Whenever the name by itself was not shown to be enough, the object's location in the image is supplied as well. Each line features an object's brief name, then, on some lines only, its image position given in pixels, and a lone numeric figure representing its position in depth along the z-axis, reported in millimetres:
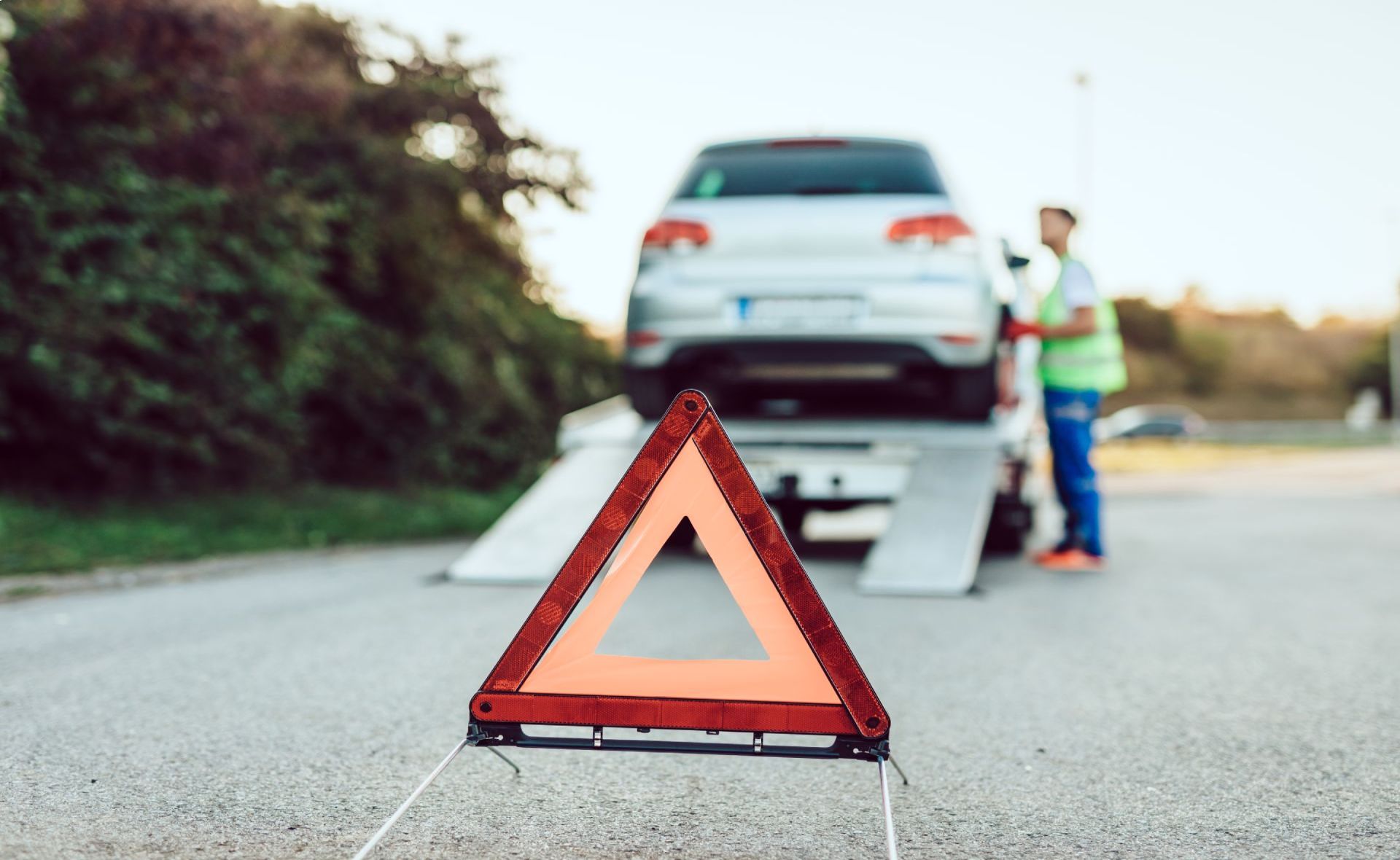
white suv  8102
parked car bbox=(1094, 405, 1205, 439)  50125
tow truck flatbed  7867
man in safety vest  8750
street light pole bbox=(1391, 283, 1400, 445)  55469
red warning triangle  3201
